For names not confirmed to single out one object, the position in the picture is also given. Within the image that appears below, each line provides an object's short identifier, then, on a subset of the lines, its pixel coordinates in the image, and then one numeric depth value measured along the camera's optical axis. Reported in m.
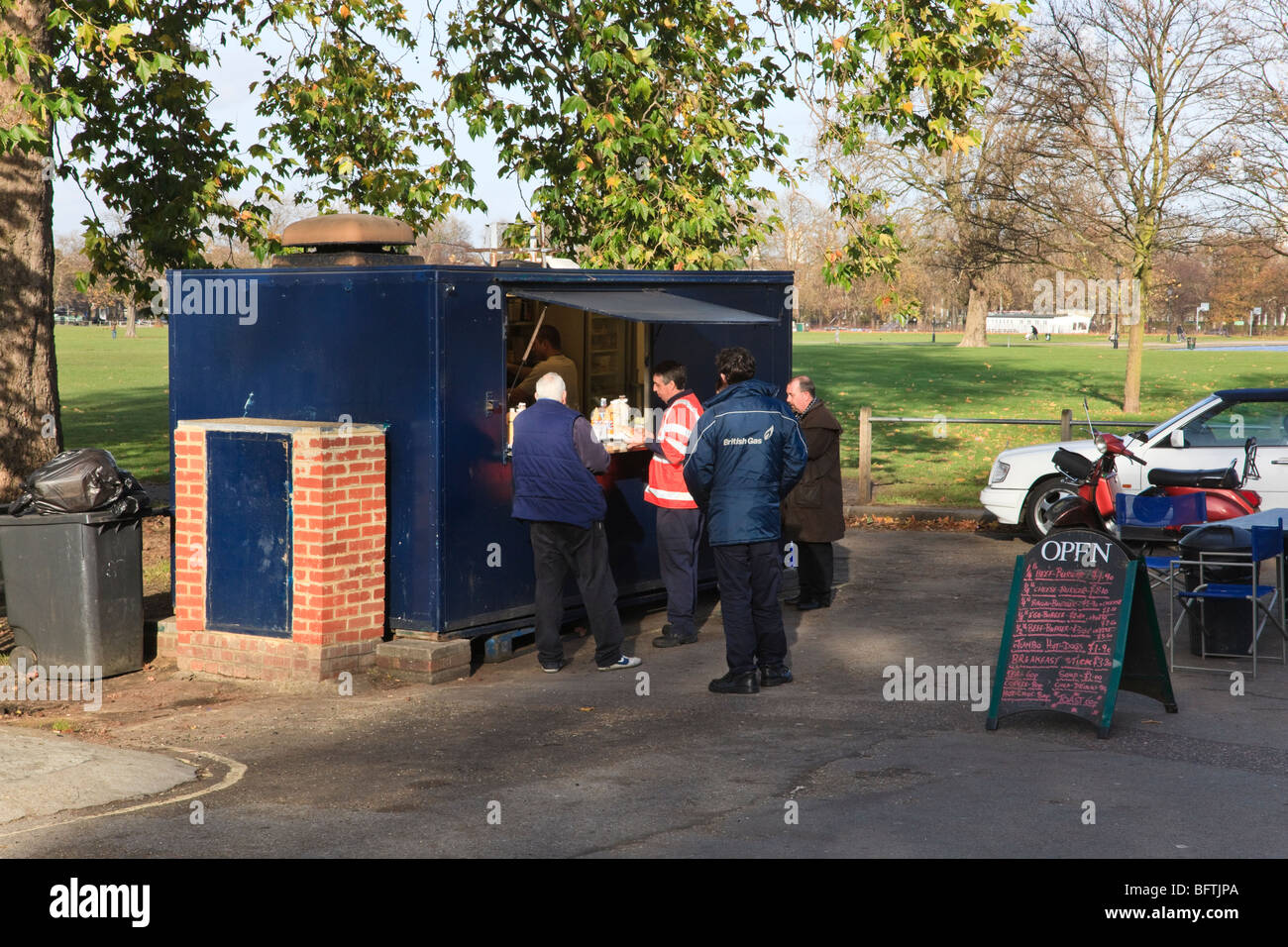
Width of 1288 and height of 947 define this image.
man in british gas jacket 7.79
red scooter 8.95
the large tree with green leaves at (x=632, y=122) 13.71
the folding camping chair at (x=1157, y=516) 9.48
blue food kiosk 8.53
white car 12.31
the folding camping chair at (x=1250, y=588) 8.43
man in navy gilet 8.53
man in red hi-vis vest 9.11
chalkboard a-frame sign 7.02
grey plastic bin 8.56
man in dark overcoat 10.55
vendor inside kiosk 10.19
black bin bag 8.57
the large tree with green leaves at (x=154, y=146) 11.70
